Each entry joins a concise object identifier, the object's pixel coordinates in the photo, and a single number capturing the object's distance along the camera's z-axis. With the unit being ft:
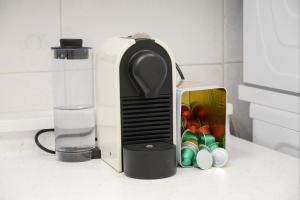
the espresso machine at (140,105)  3.90
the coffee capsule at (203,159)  4.12
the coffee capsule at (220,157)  4.15
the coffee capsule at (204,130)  4.36
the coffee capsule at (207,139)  4.26
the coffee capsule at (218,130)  4.34
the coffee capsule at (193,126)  4.38
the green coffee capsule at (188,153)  4.16
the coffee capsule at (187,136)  4.27
